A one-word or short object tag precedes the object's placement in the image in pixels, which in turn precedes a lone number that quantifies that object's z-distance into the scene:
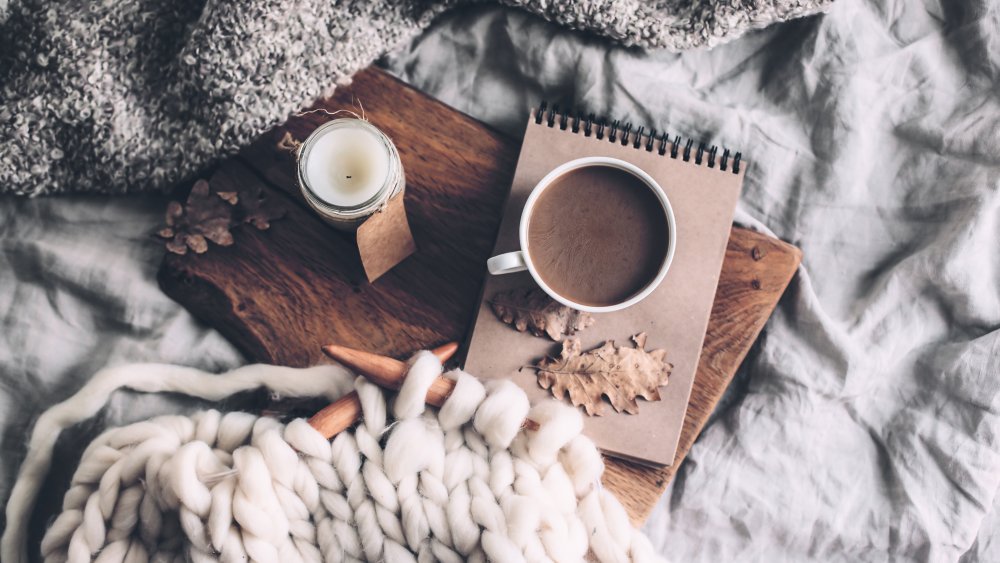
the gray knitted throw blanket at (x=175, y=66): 0.79
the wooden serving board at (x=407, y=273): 0.81
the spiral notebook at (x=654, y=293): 0.79
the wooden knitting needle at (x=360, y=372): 0.69
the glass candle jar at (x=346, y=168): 0.73
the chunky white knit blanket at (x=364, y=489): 0.65
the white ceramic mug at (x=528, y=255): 0.72
